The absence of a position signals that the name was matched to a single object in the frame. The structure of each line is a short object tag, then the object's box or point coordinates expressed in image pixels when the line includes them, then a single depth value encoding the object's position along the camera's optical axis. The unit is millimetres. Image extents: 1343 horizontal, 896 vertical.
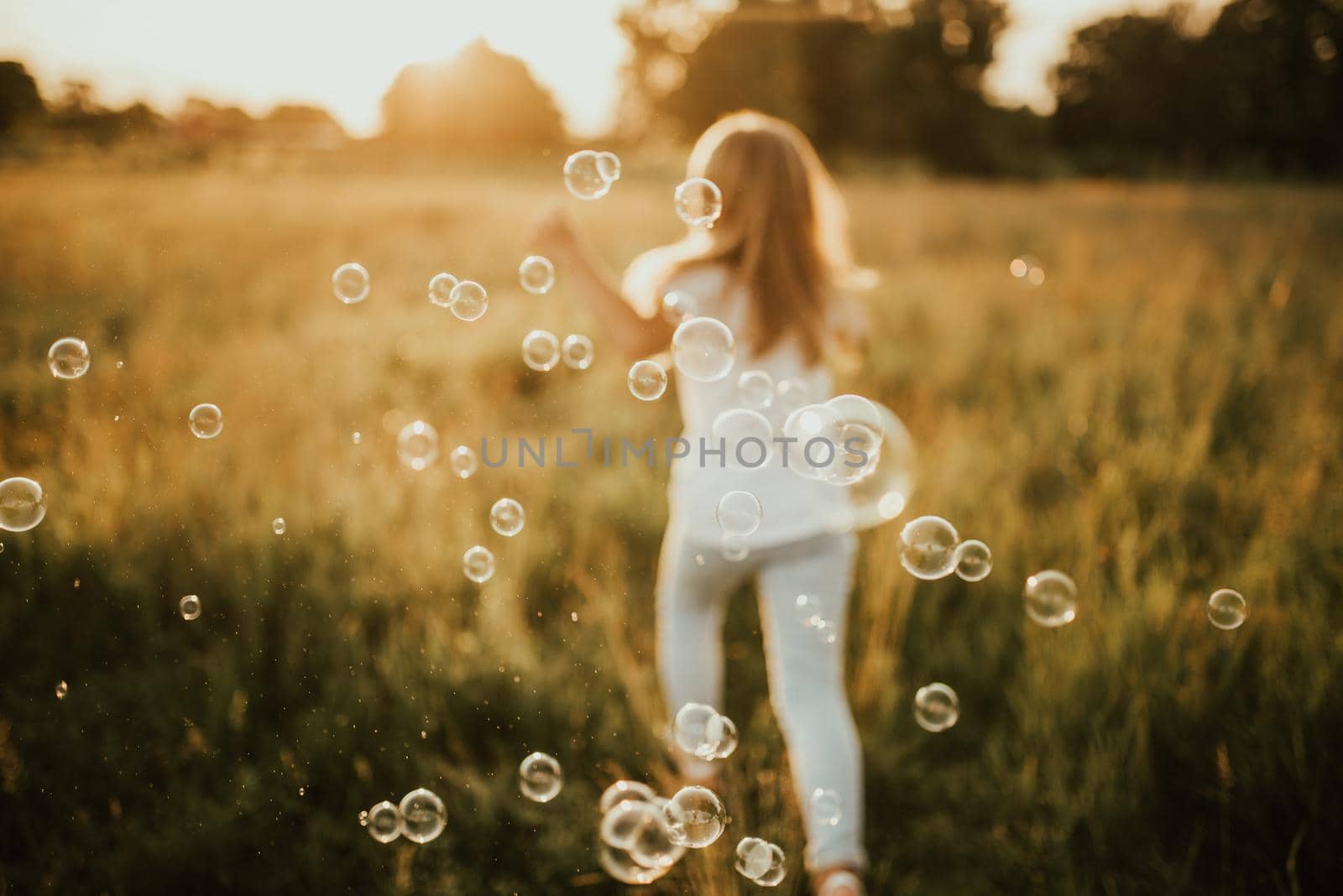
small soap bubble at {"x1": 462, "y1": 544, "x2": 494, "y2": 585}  2789
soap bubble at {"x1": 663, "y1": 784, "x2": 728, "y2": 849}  1898
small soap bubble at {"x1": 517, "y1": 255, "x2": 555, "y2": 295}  2638
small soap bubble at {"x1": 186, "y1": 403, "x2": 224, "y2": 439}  3008
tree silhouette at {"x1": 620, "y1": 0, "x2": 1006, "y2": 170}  36656
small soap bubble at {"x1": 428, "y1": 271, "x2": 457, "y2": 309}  2643
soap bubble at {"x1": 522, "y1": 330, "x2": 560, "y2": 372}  2840
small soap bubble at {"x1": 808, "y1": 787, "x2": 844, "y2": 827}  1903
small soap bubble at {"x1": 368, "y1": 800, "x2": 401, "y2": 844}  2047
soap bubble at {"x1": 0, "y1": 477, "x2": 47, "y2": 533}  2479
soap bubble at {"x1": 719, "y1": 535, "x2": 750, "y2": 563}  2051
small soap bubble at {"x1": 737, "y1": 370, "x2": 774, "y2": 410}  2145
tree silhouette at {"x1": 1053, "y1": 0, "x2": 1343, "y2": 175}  32812
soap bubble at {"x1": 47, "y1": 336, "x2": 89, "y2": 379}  2838
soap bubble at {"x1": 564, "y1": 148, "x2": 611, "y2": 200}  2607
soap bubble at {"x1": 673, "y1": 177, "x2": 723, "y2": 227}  2162
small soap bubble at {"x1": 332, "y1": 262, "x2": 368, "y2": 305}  2992
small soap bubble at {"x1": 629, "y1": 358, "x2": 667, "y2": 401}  2516
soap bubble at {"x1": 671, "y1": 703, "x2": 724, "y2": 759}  2107
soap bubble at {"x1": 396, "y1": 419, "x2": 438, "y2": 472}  3078
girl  2018
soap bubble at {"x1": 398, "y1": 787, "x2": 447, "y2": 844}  2051
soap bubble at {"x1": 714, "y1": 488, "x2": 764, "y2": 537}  1997
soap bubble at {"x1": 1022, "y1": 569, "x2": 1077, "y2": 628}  2510
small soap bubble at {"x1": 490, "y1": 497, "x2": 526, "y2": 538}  2976
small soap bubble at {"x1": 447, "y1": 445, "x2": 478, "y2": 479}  3490
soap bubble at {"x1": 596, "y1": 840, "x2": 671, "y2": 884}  1921
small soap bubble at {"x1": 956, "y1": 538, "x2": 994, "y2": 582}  2654
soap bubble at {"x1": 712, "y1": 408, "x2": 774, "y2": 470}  2043
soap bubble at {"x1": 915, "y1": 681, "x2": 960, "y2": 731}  2385
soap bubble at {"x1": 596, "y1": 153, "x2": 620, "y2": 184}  2572
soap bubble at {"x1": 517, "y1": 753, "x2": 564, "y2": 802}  2189
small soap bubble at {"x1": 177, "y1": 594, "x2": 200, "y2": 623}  2496
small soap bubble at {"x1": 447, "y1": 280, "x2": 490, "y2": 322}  2645
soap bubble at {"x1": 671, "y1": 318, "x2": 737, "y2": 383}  2062
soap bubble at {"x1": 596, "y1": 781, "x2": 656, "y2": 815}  2086
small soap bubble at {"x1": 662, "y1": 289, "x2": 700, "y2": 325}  2123
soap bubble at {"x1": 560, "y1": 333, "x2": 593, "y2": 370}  2770
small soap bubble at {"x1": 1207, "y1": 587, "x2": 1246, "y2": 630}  2549
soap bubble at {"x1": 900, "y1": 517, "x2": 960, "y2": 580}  2387
